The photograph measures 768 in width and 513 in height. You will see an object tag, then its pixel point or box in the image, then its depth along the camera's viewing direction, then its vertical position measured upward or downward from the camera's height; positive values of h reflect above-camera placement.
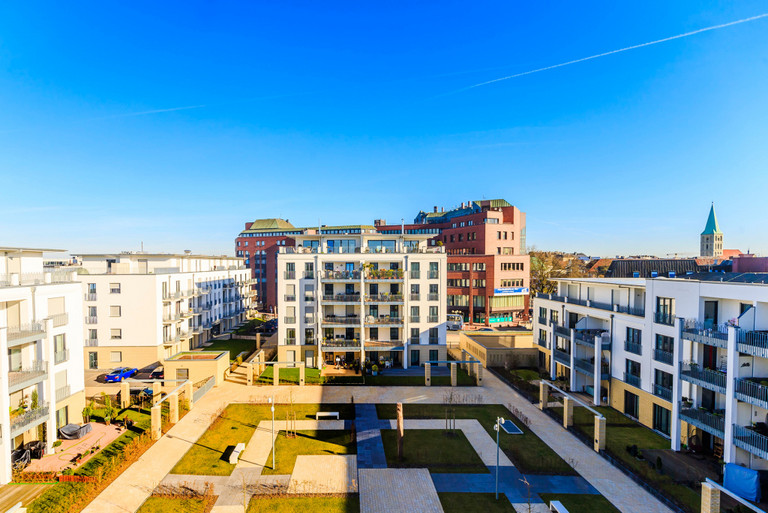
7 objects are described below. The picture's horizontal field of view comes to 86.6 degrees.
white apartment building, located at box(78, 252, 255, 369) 42.09 -6.37
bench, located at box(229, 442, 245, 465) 22.09 -11.37
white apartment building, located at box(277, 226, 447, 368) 41.56 -5.95
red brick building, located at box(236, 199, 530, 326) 66.94 -3.05
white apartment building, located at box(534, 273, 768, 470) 20.00 -6.65
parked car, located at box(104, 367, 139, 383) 37.81 -11.86
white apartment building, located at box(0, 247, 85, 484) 21.23 -6.17
